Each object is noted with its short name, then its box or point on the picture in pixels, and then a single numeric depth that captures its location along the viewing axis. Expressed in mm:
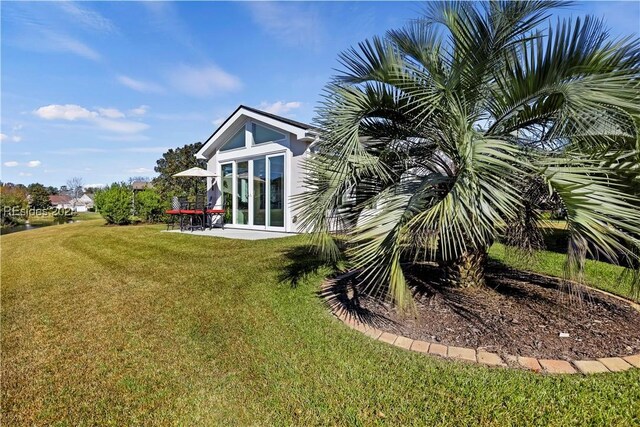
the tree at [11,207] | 24344
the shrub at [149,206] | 17828
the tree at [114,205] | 17000
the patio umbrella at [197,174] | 14031
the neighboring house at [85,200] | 79838
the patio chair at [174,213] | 12945
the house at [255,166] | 11641
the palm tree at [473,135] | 2893
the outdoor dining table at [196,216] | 12945
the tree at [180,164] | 29484
